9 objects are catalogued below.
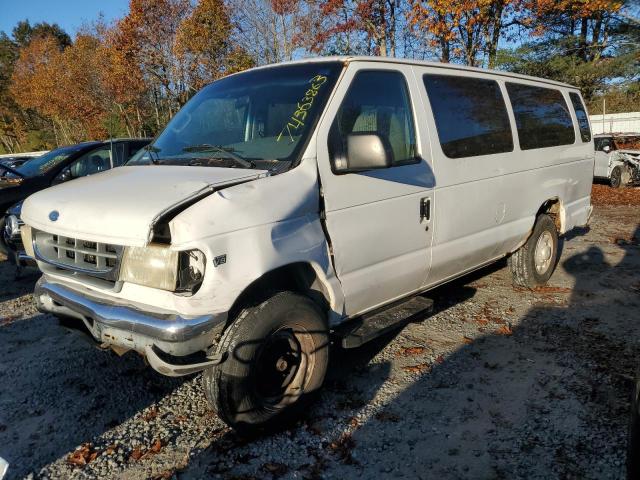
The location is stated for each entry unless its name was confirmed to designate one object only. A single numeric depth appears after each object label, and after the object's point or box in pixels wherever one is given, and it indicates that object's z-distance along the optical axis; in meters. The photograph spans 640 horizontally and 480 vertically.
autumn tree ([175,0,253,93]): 20.05
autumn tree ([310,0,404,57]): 18.11
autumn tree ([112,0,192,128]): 21.62
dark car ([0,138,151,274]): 7.41
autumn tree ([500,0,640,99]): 21.78
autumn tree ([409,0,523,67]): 15.84
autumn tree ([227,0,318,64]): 18.58
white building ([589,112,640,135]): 23.45
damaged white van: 2.62
